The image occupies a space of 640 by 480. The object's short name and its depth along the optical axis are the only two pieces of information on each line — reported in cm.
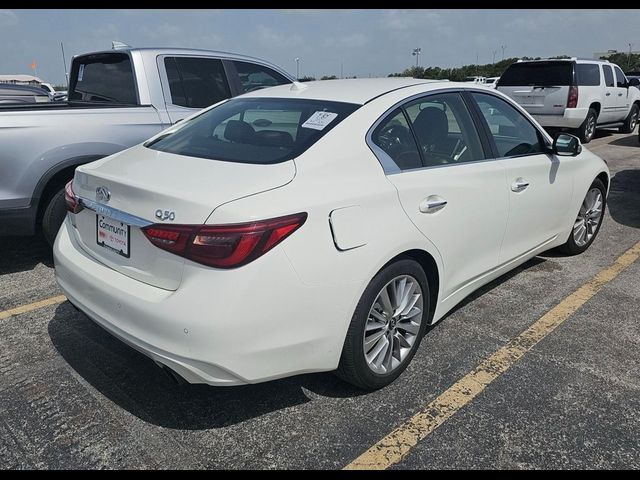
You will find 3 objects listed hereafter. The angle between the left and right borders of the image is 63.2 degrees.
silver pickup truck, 391
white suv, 1099
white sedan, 209
